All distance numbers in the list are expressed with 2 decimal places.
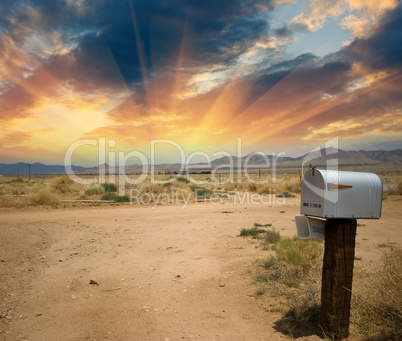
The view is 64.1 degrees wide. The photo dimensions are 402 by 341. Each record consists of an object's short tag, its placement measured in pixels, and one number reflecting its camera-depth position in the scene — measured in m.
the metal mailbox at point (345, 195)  3.67
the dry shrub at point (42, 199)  20.16
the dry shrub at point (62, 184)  29.35
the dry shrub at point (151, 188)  27.26
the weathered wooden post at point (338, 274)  3.81
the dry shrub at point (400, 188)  21.97
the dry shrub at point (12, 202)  19.55
